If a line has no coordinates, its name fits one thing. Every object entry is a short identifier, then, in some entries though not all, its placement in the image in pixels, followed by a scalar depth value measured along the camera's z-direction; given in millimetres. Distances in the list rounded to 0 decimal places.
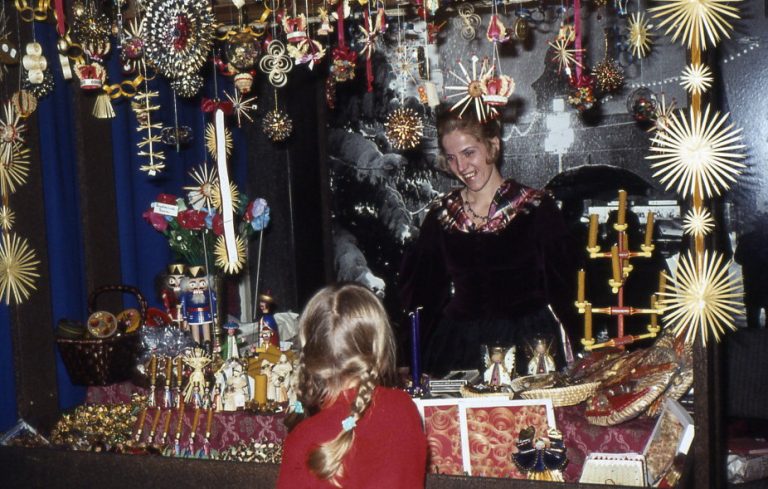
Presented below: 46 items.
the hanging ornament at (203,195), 3180
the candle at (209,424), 2736
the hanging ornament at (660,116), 2164
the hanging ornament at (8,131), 2879
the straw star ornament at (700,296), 1941
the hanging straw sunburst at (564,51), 2449
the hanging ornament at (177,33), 2684
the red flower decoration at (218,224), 3127
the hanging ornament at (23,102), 2895
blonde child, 1763
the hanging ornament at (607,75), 2889
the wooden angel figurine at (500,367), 2600
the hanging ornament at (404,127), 2844
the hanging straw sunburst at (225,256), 2716
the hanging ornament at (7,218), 2906
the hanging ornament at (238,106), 3015
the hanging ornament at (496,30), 2354
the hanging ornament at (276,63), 2762
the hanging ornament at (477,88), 2389
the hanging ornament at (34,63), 2926
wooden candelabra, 2662
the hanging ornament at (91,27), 2857
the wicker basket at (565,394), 2383
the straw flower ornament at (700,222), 1972
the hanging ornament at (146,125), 3031
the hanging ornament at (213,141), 3072
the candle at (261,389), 2787
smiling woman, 3156
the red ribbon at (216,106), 2836
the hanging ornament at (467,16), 2823
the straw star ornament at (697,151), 1939
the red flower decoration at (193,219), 3209
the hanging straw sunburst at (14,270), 2895
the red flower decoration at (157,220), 3264
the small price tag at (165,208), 3246
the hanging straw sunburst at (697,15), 1930
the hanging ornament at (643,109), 2758
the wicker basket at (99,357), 2926
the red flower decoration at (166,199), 3279
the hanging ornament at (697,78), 1954
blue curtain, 3176
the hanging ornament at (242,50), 2586
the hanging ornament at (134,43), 2832
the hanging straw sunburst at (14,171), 2904
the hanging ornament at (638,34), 2443
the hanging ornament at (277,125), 2949
